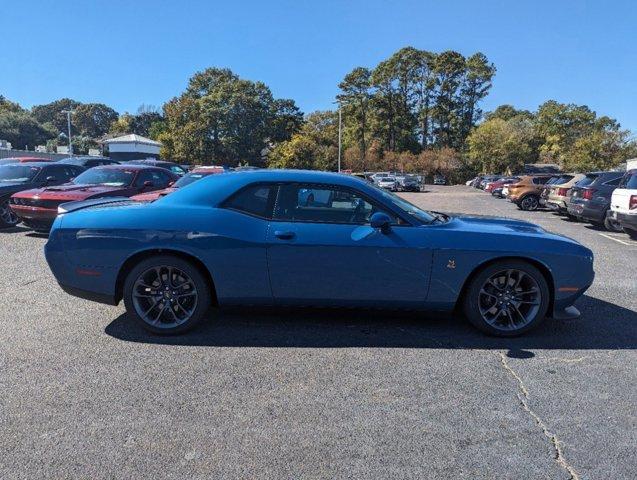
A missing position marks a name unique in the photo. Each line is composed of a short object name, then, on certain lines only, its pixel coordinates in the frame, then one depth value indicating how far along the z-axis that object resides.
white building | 64.38
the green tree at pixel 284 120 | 58.59
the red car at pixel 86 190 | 9.04
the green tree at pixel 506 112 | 92.19
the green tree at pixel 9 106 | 96.35
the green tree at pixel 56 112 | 132.50
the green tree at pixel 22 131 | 76.88
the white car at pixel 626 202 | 9.86
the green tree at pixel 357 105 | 69.75
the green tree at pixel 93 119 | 129.00
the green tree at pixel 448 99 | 72.94
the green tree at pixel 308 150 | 51.38
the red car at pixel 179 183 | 8.10
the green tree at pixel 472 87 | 74.19
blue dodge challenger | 4.24
